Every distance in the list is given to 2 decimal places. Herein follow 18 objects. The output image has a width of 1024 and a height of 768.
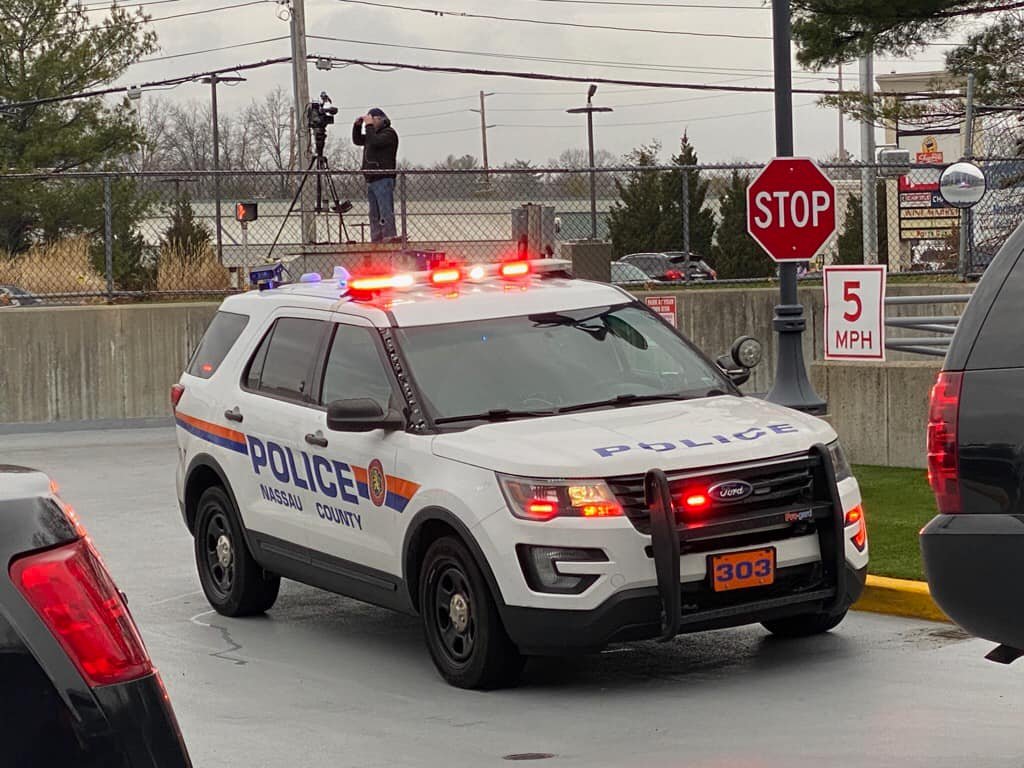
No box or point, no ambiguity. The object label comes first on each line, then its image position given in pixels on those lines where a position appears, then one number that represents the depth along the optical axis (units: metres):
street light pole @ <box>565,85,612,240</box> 77.82
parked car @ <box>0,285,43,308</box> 22.78
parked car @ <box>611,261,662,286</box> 37.97
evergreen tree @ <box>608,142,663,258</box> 45.62
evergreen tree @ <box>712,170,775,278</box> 41.28
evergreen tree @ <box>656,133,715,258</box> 42.88
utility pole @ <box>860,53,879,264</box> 25.77
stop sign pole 12.70
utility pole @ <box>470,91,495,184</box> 112.71
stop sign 12.45
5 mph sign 12.28
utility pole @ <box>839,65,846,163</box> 137.04
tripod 22.31
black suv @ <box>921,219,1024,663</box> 5.83
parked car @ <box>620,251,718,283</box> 37.31
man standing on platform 22.59
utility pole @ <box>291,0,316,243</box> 37.06
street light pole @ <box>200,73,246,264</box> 59.97
